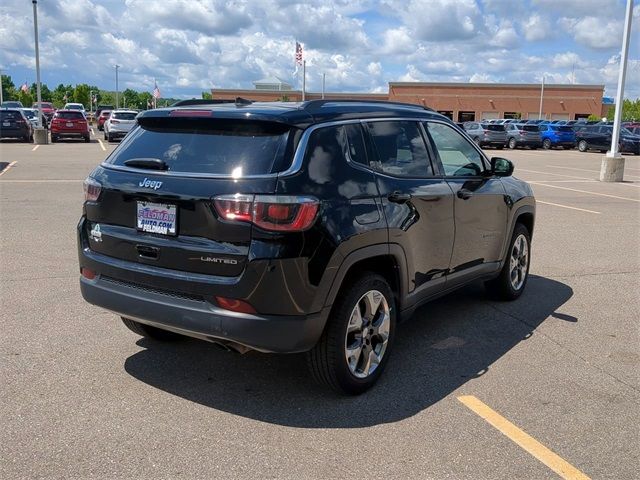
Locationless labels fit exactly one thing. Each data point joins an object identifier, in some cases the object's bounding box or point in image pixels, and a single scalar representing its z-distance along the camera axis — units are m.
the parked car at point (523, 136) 39.22
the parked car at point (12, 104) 53.54
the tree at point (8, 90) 116.25
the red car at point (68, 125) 32.03
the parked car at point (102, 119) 45.48
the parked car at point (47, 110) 52.42
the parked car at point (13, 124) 30.39
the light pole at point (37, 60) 31.86
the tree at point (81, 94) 115.16
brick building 80.88
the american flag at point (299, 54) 52.41
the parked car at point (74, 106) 56.15
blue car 40.72
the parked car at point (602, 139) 34.75
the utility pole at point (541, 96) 80.06
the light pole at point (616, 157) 18.98
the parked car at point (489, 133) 37.88
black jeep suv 3.54
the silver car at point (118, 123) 32.19
